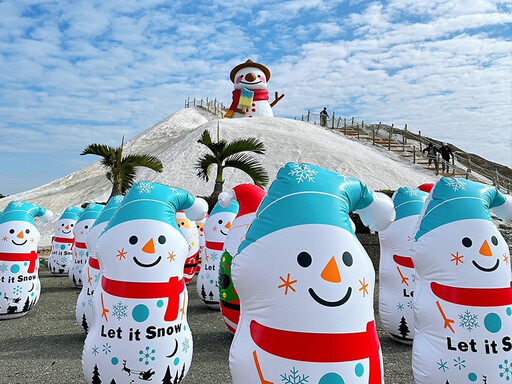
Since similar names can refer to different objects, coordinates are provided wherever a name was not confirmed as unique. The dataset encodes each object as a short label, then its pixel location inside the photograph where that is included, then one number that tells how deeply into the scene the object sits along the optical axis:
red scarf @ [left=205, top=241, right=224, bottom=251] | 7.63
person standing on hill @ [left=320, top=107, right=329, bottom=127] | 34.12
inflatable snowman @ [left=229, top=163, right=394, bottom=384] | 2.59
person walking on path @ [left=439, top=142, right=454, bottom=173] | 24.32
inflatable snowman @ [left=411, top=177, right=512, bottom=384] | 3.81
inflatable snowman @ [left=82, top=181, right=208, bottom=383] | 3.95
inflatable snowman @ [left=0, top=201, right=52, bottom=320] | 7.18
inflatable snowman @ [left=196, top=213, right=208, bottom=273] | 10.23
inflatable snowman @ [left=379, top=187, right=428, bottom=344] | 5.77
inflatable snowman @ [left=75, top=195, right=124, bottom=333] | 5.98
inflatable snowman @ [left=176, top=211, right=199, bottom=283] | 8.66
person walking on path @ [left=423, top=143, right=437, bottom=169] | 25.53
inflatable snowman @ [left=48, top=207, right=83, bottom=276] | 11.34
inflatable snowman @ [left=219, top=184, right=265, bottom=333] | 5.62
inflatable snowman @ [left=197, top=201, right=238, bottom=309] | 7.66
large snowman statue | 31.28
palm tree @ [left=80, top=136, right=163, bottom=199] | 14.02
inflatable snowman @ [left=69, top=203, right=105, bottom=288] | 9.08
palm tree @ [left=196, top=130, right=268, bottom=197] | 14.21
